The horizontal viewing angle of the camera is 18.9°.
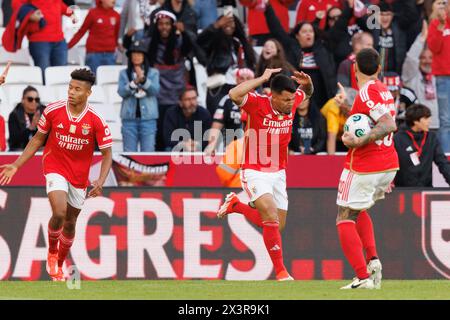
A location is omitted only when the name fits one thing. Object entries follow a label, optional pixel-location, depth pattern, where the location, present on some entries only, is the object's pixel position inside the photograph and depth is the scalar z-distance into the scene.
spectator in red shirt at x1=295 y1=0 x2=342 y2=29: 20.27
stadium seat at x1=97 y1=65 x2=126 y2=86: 20.14
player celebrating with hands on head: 13.34
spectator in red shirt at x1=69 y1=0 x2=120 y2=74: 20.23
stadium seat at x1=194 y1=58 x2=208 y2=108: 20.16
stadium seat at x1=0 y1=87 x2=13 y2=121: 19.92
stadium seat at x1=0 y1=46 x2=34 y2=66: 21.11
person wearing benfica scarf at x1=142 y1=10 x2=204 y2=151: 19.11
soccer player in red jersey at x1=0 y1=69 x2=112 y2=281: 13.40
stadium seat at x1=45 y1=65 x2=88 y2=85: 19.94
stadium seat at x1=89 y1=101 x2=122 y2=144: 19.47
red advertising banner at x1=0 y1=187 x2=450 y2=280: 15.63
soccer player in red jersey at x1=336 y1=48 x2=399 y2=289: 11.79
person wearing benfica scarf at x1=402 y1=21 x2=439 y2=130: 19.77
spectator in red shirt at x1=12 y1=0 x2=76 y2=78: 19.70
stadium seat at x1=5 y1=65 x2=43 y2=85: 20.14
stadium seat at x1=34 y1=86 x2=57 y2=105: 19.98
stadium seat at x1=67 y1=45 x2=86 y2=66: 21.23
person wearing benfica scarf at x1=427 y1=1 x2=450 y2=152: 19.03
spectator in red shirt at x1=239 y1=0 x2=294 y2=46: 20.02
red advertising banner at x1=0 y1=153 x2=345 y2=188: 17.52
